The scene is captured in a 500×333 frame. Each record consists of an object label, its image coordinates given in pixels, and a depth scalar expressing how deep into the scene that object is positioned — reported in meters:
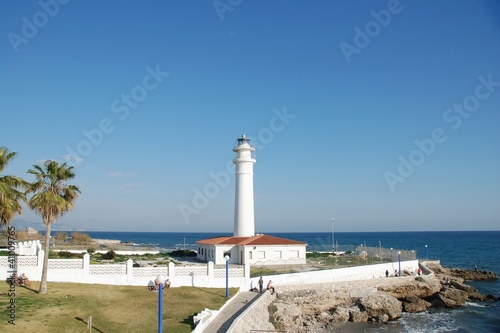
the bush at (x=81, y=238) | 60.50
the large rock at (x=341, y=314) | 28.16
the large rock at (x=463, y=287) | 38.44
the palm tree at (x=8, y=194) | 18.30
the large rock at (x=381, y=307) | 29.34
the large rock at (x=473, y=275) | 51.44
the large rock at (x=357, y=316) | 28.58
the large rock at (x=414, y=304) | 32.72
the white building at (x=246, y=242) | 36.47
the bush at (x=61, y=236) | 60.14
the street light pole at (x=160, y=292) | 15.79
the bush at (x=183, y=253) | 44.81
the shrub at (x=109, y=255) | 39.88
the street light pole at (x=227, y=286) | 25.83
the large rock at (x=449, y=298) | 34.41
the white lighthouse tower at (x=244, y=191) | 41.84
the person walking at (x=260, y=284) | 28.36
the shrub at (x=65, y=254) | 36.64
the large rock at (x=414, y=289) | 35.19
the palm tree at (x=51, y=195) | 21.97
